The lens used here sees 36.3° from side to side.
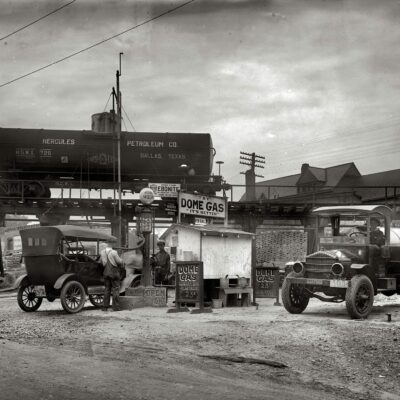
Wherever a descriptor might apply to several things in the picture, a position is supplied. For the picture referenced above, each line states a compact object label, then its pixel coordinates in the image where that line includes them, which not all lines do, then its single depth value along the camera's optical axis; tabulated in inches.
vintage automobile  561.0
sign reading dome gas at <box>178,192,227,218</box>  613.9
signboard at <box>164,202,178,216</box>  647.8
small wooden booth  593.6
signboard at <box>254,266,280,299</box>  634.8
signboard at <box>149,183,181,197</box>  791.2
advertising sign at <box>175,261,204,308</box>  556.1
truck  501.0
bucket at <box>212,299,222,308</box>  585.3
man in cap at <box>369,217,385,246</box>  531.8
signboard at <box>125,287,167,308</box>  583.8
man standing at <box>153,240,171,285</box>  727.7
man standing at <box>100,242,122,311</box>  564.1
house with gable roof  2501.2
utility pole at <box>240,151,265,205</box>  2623.0
